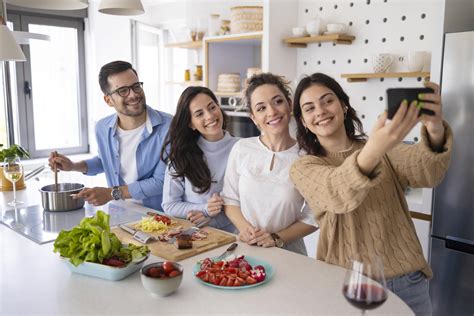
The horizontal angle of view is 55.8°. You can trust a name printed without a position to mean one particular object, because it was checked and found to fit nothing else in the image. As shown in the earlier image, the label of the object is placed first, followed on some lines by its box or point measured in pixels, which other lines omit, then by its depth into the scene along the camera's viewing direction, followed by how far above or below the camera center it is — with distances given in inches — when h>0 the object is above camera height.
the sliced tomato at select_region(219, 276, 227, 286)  51.6 -22.4
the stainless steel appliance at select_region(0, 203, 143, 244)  73.2 -24.0
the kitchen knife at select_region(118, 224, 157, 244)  66.6 -22.6
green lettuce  54.2 -19.3
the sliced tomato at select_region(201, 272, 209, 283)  52.7 -22.4
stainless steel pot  85.1 -21.8
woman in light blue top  82.0 -13.0
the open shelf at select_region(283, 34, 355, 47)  120.4 +13.0
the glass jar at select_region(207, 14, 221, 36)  148.9 +20.4
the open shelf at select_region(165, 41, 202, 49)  156.7 +14.7
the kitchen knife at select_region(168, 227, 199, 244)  69.7 -22.7
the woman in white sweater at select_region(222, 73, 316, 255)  69.4 -14.6
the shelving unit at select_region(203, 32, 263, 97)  144.8 +10.2
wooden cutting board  61.6 -22.9
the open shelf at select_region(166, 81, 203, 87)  161.8 +1.0
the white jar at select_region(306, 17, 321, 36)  124.3 +16.5
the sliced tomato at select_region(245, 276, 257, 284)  52.0 -22.3
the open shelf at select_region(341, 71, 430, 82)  104.4 +2.8
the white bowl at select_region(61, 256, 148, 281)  53.2 -22.1
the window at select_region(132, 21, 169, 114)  191.0 +10.6
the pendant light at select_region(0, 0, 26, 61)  86.4 +7.5
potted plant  93.3 -15.1
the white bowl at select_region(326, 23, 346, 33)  122.0 +15.9
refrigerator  86.0 -22.5
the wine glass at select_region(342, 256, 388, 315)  38.5 -16.9
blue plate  51.0 -22.6
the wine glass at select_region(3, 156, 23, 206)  92.0 -17.3
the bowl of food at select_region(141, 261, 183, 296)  48.5 -20.8
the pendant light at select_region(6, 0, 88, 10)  86.6 +15.6
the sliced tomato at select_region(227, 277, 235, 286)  51.5 -22.3
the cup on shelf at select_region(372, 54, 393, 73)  113.2 +6.3
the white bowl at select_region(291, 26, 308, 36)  128.7 +15.9
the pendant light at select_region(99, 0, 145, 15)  83.3 +14.8
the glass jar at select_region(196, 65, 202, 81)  164.1 +5.0
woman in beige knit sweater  52.0 -12.0
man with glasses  98.0 -11.4
